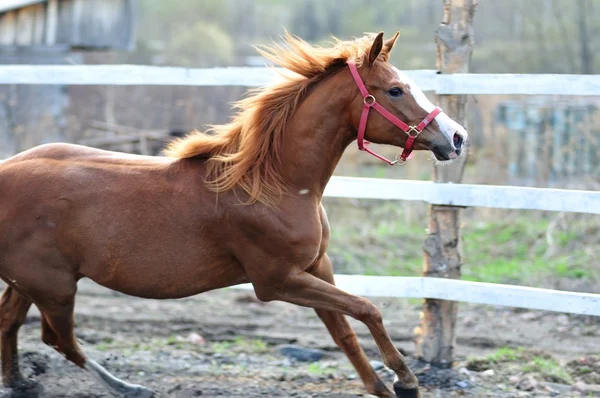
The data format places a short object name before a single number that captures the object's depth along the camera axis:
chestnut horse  7.64
